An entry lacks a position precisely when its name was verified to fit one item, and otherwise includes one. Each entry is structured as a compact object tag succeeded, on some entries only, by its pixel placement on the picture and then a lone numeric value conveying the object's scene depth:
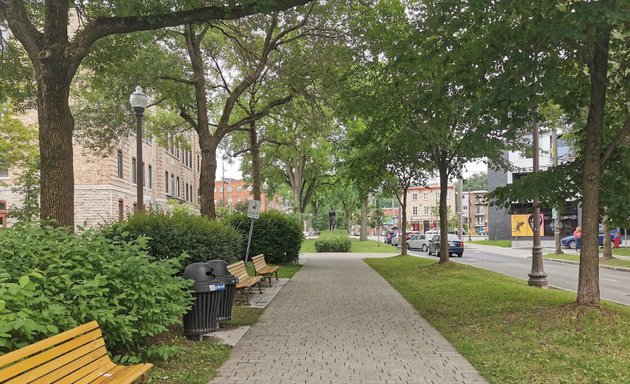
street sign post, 14.71
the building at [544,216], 50.31
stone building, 28.97
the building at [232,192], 135.50
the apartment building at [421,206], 117.69
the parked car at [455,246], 33.16
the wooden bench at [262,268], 14.15
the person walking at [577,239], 34.20
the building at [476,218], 113.88
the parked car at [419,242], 42.17
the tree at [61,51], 8.12
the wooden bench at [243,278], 10.72
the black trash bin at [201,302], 7.13
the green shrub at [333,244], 38.34
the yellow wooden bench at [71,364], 3.08
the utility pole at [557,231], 31.33
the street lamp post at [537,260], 14.28
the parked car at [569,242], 41.02
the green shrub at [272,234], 21.36
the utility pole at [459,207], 46.53
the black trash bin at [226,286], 7.79
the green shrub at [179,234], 9.70
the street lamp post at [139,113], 13.22
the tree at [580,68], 7.01
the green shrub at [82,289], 3.94
